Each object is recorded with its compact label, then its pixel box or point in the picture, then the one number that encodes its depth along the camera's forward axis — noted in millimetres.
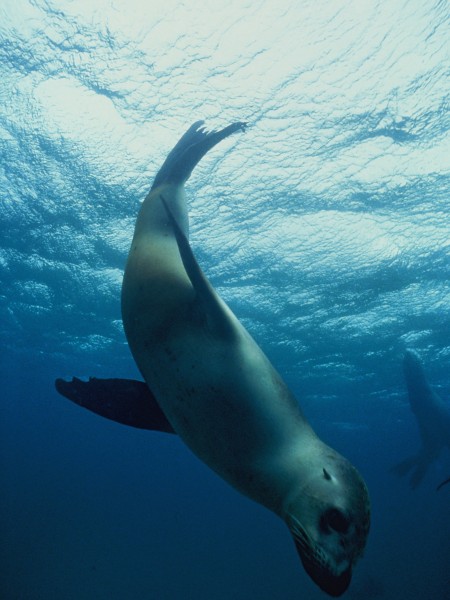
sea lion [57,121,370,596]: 1349
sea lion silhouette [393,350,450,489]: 14469
